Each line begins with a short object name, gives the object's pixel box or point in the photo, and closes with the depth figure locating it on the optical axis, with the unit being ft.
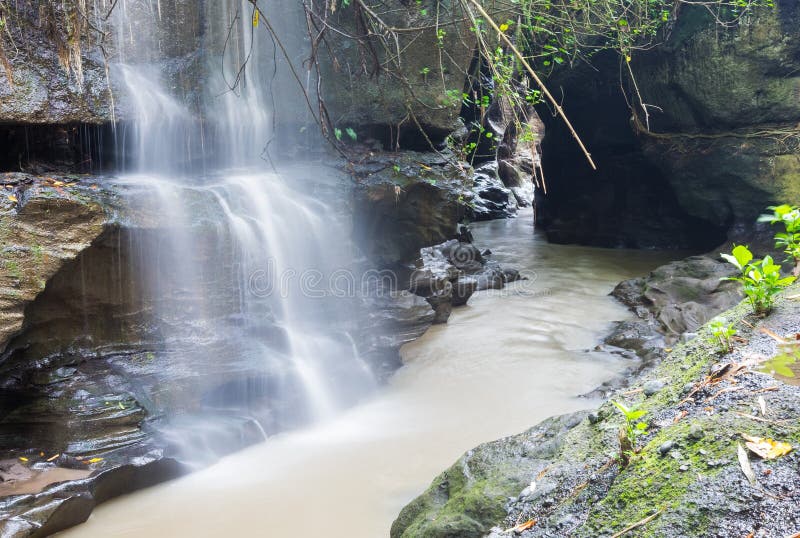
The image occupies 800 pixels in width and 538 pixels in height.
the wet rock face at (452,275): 23.67
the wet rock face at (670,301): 19.93
